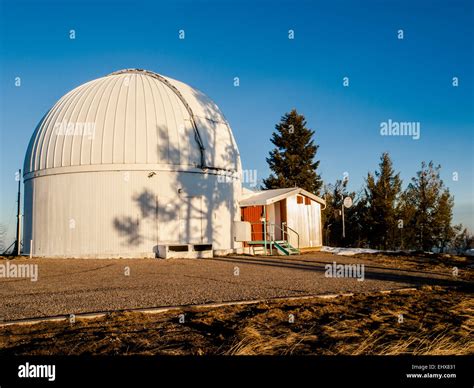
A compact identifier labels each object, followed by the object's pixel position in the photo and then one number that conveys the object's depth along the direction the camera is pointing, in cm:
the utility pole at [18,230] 2382
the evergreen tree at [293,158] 3944
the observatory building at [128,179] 1892
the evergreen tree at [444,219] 2756
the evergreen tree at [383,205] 2772
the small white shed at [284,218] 2155
